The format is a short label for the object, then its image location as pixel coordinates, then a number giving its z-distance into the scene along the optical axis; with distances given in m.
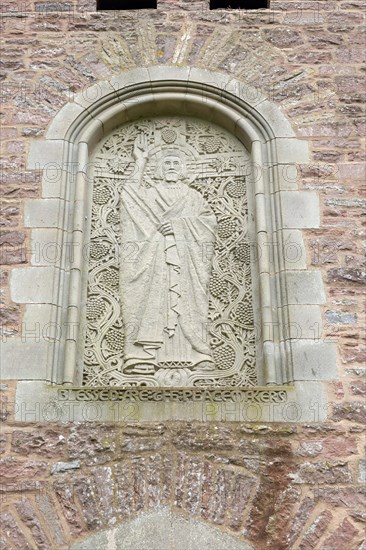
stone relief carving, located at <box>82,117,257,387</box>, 6.12
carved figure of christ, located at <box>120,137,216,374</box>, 6.14
